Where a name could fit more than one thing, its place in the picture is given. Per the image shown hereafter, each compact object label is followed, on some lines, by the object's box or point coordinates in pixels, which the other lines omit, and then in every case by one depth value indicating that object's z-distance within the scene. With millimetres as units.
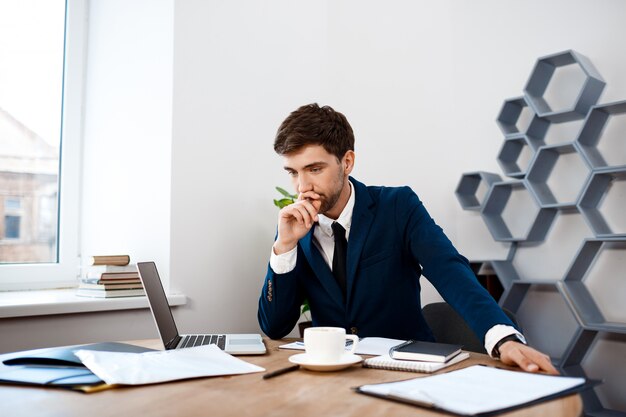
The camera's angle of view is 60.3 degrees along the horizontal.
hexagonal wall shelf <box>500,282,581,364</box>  2566
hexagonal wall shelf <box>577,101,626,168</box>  2404
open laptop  1287
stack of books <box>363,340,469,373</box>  1068
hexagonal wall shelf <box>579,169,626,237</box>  2387
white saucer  1048
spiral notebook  1055
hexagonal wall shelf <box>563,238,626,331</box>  2395
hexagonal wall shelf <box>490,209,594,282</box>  2562
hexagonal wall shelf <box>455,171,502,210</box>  2820
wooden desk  797
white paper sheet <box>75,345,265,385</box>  974
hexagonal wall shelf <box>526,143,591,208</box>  2543
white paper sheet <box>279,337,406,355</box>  1258
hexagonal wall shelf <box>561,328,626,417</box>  2379
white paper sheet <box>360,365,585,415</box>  789
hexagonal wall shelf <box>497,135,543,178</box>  2730
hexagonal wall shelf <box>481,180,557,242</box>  2629
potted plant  2494
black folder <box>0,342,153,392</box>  945
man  1658
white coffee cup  1062
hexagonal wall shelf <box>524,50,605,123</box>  2426
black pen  1017
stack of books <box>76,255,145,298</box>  2104
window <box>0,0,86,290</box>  2436
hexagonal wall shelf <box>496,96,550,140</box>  2650
